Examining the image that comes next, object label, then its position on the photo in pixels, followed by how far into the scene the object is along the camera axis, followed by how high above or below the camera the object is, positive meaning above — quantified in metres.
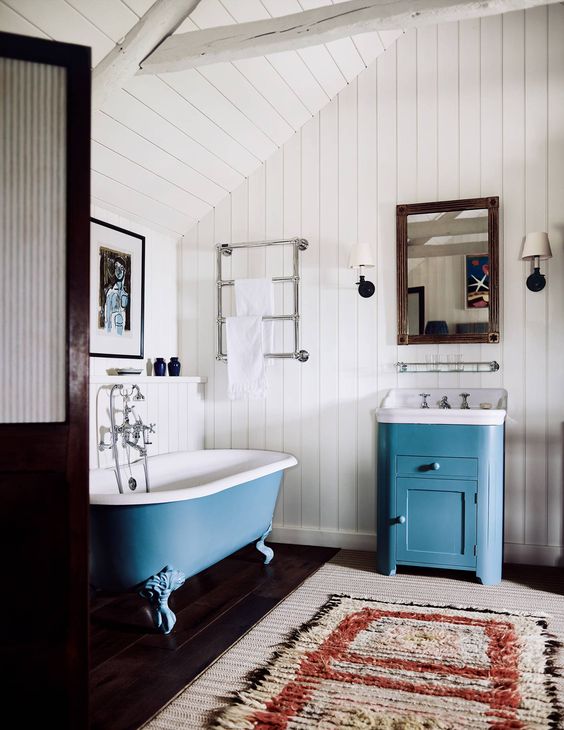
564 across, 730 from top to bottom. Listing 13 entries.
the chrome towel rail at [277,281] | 3.92 +0.44
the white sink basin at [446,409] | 3.19 -0.24
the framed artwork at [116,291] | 3.44 +0.37
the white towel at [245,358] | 3.93 +0.01
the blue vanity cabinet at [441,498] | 3.18 -0.67
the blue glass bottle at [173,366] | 3.96 -0.04
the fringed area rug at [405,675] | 1.90 -1.02
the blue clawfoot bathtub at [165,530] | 2.50 -0.69
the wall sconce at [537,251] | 3.36 +0.55
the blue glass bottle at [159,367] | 3.91 -0.04
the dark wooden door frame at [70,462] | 1.65 -0.25
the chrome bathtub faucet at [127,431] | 3.22 -0.35
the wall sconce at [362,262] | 3.66 +0.54
